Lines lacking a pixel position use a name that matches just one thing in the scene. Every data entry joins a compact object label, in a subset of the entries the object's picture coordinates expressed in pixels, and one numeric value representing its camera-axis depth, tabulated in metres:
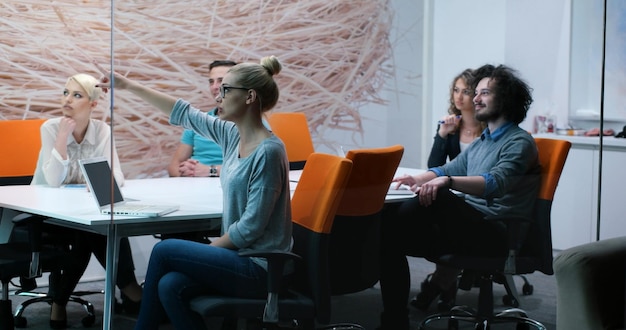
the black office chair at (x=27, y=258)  3.80
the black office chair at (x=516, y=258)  3.88
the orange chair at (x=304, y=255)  3.32
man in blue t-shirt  3.33
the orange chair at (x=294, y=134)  3.28
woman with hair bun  3.20
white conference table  3.36
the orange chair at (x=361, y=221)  3.42
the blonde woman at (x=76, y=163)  3.48
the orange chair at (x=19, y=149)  4.27
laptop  3.41
